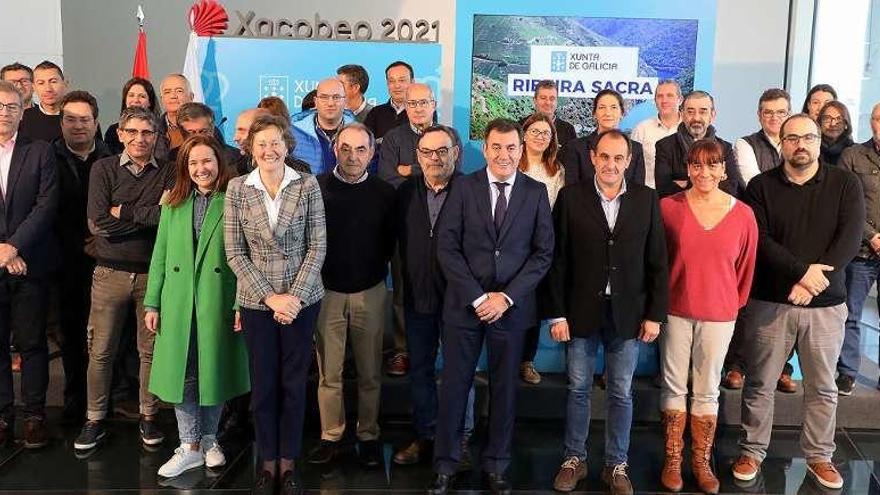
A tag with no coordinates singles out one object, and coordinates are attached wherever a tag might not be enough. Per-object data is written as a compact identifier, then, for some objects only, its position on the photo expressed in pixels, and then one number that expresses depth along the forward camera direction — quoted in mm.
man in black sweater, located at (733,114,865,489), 3369
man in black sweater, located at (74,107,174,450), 3604
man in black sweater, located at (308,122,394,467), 3480
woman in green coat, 3398
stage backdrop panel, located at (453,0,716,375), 5891
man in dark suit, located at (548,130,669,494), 3291
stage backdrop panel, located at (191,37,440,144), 5383
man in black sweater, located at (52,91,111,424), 3938
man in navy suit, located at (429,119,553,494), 3264
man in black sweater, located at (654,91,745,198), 4195
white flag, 5363
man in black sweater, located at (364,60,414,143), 4863
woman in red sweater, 3318
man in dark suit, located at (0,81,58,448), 3682
